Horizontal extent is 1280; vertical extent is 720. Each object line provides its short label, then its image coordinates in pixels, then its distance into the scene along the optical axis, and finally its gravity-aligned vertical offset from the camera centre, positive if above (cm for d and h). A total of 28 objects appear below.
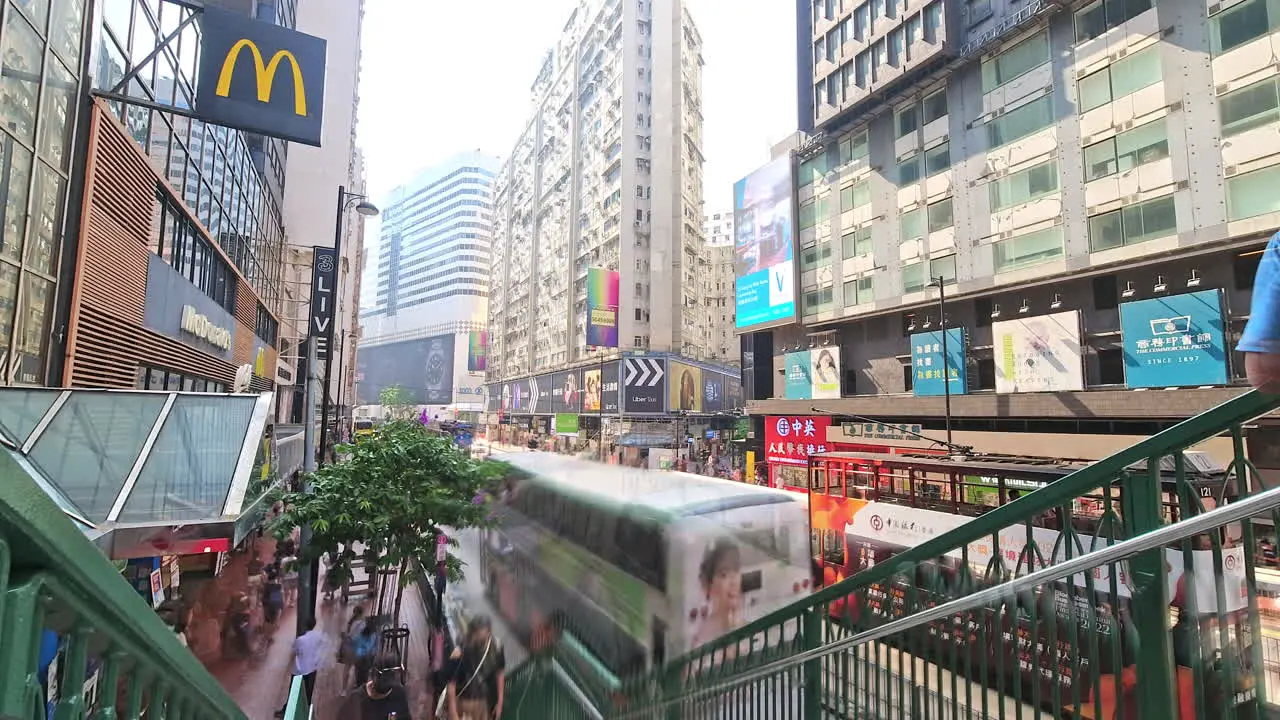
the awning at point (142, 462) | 513 -58
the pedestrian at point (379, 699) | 870 -439
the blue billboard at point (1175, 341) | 1773 +208
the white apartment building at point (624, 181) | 5244 +2117
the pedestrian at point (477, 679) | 778 -370
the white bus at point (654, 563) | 820 -246
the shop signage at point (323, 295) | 1864 +375
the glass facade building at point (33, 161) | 644 +277
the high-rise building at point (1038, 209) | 1784 +723
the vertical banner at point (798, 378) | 3209 +156
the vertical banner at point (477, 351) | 10594 +966
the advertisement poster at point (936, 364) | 2469 +182
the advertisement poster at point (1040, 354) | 2122 +196
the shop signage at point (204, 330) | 1266 +174
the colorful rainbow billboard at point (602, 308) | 4841 +800
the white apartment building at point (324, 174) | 3494 +1433
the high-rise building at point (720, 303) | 6850 +1221
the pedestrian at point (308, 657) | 820 -347
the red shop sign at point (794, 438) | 3017 -163
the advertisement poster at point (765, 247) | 3331 +925
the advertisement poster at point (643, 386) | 4756 +155
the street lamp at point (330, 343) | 1441 +165
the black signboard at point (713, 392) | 5578 +134
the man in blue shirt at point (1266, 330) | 133 +18
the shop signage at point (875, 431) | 2536 -109
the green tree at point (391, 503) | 902 -153
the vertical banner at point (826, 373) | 3039 +174
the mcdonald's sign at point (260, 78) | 975 +558
